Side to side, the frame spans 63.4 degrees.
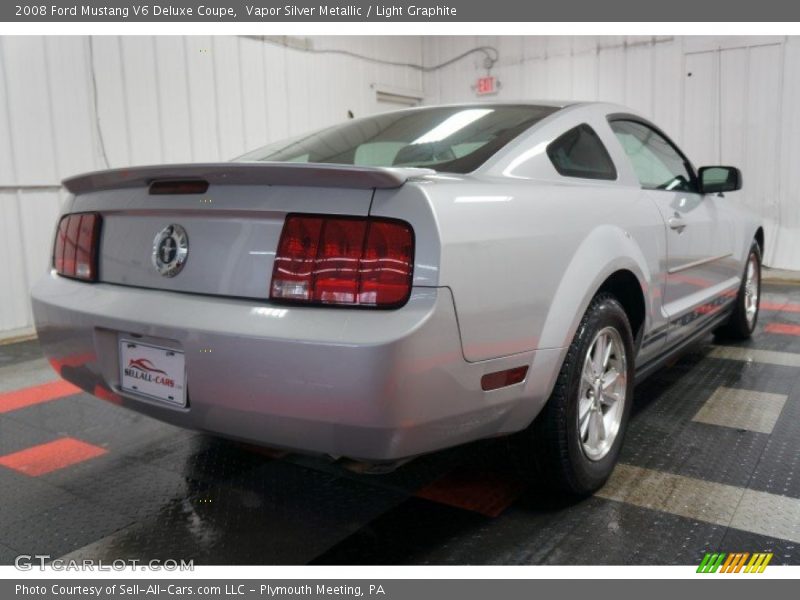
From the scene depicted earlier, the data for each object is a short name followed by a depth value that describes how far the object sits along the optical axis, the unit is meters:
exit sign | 8.78
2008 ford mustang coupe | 1.36
